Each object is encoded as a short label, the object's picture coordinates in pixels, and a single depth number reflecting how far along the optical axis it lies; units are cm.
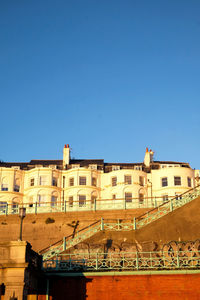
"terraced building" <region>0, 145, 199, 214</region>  6219
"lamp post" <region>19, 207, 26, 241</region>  2219
